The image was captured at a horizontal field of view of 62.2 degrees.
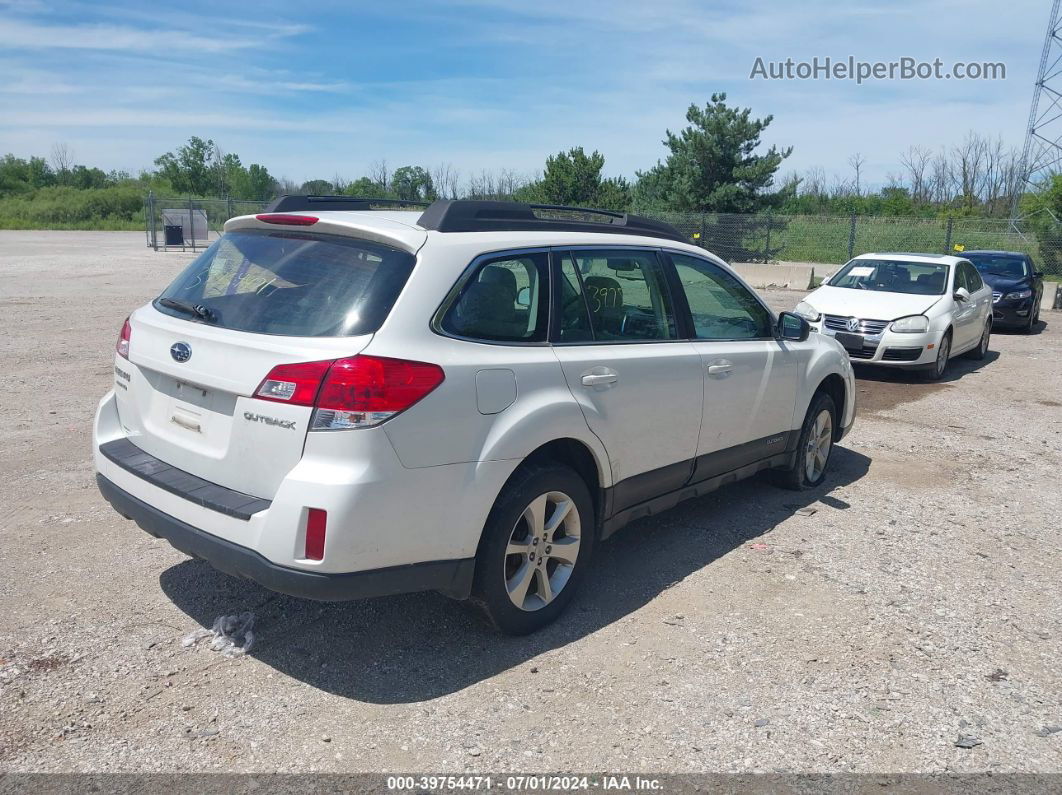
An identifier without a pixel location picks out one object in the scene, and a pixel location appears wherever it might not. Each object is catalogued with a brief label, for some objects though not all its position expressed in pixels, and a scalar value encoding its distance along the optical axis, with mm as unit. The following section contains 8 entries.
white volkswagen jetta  10984
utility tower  33938
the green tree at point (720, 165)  35438
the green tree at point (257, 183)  72250
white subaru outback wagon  3211
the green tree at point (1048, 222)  27078
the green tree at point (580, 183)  35781
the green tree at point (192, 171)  73625
